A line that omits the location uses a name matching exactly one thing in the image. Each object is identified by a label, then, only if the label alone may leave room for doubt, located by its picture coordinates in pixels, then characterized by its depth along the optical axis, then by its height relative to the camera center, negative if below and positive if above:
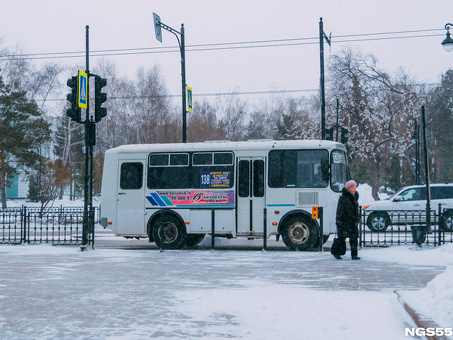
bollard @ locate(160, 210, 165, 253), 17.16 -0.78
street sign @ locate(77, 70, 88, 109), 17.02 +3.01
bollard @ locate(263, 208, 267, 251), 17.11 -0.60
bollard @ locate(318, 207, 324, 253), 16.53 -0.63
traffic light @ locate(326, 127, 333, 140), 27.45 +3.05
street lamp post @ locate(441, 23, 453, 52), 22.72 +5.54
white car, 25.45 +0.02
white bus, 17.67 +0.43
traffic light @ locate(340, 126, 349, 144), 25.09 +2.76
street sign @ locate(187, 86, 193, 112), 27.63 +4.57
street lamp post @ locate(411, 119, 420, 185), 34.81 +3.36
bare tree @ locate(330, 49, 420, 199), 45.72 +7.17
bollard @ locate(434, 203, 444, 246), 17.19 -0.48
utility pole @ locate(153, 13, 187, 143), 27.58 +6.10
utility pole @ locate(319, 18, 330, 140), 28.53 +6.15
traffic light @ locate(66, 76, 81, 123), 16.78 +2.68
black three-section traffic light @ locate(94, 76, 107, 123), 17.22 +2.82
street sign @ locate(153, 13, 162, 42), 25.92 +7.08
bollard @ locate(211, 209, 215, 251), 17.73 -0.47
